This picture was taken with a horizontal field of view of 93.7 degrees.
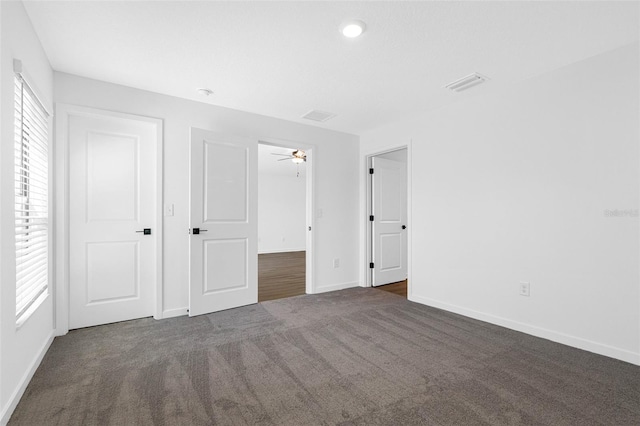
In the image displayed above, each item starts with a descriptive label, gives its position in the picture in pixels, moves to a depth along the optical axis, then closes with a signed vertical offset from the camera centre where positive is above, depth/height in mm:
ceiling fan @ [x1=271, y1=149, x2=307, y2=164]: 5663 +1088
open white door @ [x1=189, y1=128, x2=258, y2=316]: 3254 -120
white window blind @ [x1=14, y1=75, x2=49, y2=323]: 1901 +96
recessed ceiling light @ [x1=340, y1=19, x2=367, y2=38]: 2006 +1263
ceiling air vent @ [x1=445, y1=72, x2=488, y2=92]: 2764 +1245
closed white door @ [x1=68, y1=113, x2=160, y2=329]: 2871 -58
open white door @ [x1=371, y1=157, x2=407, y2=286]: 4664 -130
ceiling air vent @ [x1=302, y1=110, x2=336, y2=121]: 3749 +1239
